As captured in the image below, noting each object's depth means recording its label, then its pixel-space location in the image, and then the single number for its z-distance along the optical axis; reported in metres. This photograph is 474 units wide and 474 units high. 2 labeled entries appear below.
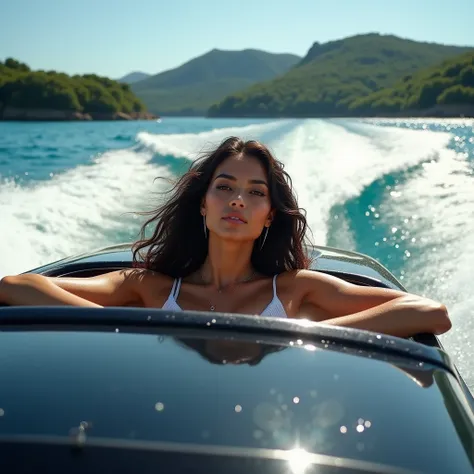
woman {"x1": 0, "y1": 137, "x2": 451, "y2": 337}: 2.22
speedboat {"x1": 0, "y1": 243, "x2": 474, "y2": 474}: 1.04
